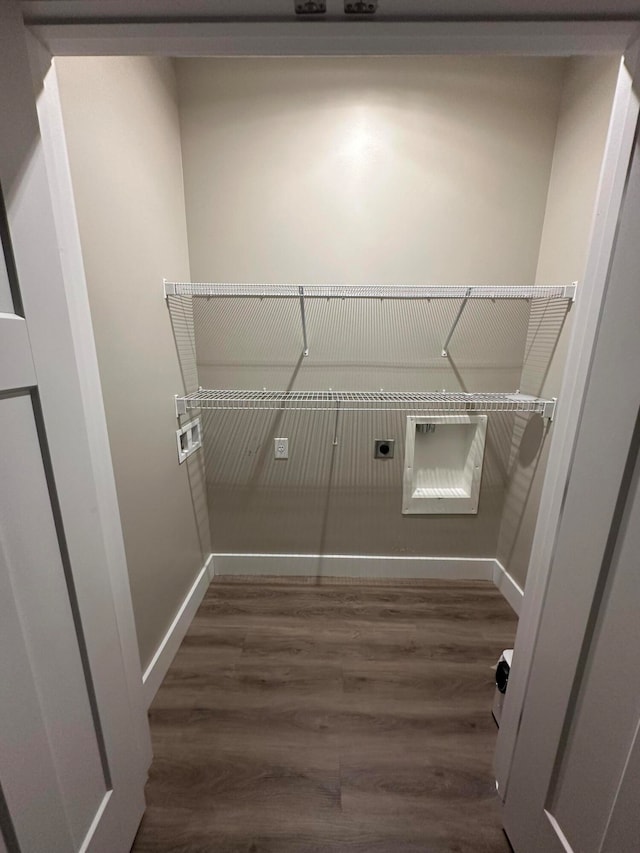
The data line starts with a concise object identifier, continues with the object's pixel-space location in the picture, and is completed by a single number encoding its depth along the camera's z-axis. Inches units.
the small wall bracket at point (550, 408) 59.2
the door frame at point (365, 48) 22.2
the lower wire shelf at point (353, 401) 63.5
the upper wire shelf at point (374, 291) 56.0
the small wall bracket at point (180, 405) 59.3
